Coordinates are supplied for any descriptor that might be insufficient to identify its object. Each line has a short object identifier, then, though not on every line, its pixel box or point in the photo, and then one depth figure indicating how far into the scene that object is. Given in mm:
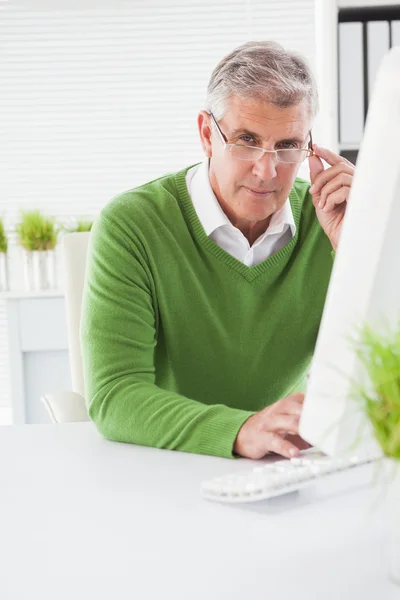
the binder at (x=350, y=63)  2951
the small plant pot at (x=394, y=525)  1126
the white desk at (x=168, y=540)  1172
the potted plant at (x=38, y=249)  3419
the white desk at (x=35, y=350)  3219
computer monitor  1098
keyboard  1334
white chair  2058
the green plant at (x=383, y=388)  1031
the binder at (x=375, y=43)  2930
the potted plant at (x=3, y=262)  3468
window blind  3719
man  1733
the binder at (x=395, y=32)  2935
